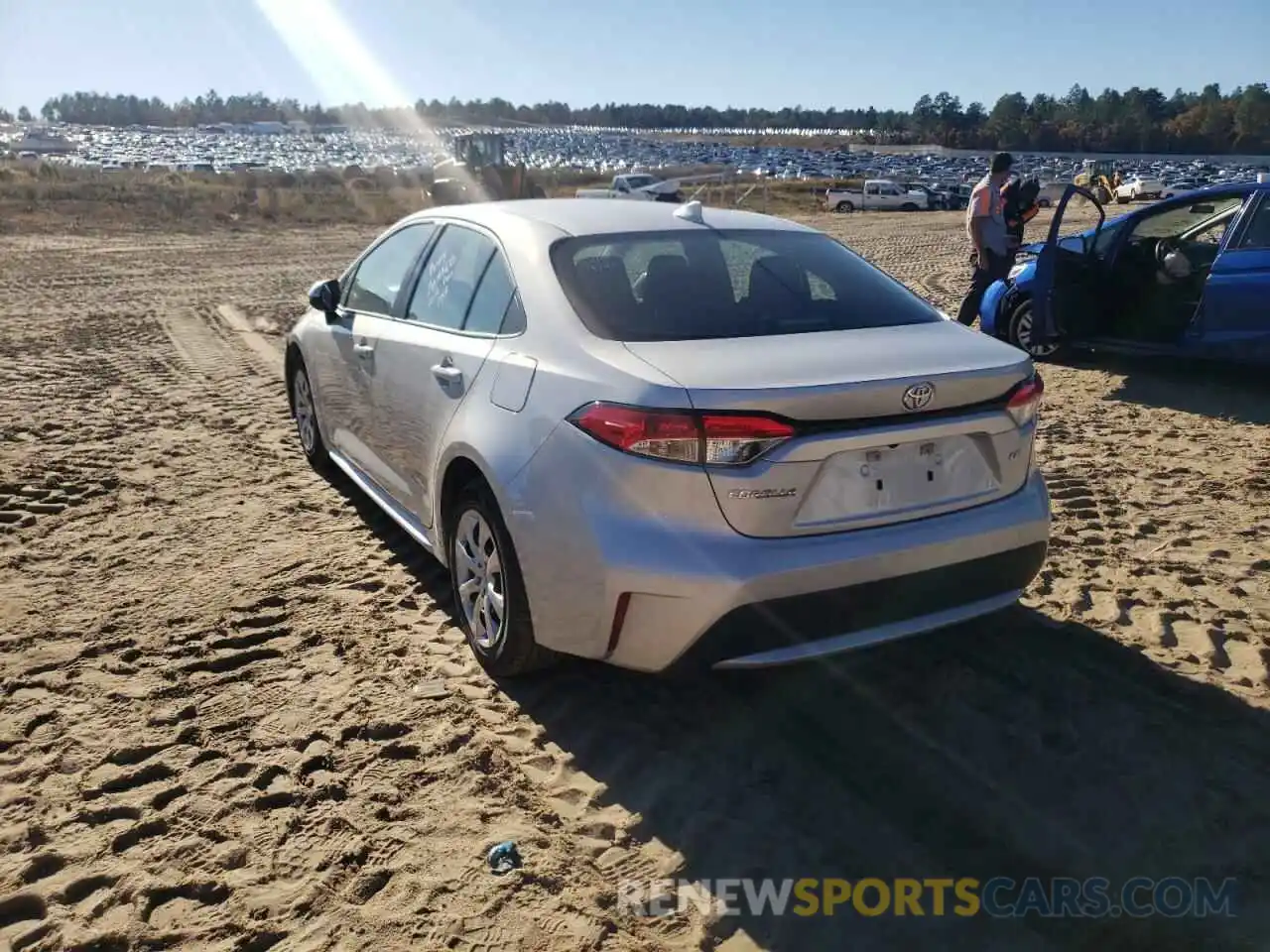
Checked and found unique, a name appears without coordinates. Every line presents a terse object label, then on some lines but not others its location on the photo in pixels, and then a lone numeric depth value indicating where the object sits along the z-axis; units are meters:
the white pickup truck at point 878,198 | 40.06
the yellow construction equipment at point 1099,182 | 33.61
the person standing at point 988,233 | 8.95
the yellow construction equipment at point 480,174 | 31.89
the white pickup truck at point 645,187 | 35.41
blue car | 7.21
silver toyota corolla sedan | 2.80
